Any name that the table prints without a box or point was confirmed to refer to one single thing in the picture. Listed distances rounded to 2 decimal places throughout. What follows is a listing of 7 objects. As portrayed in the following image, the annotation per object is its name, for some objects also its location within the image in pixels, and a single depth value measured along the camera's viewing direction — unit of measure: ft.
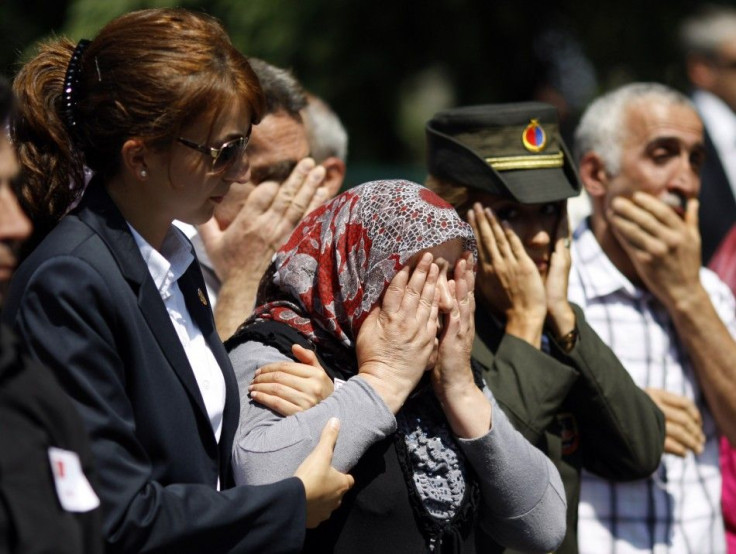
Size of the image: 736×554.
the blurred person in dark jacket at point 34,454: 10.45
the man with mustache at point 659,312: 23.13
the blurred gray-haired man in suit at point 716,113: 35.88
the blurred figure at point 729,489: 25.18
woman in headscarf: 16.51
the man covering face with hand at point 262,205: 22.18
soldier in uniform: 21.12
